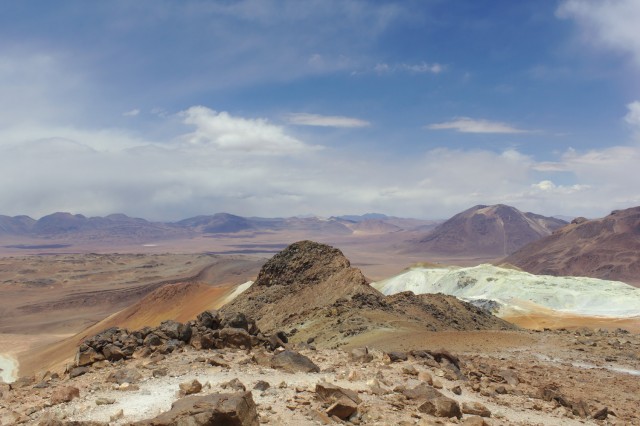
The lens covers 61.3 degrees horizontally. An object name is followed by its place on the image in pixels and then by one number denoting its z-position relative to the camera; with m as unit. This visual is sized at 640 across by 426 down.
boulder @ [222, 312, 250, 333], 13.78
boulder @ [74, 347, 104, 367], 11.76
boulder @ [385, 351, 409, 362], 11.69
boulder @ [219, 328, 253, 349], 12.13
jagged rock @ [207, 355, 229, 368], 10.16
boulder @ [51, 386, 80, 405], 8.53
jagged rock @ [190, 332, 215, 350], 12.02
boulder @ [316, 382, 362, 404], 7.91
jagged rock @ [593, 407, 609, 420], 10.48
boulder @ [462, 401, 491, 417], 8.78
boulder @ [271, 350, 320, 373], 10.05
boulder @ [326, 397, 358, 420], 7.55
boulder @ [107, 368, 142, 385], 9.43
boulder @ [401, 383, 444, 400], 8.75
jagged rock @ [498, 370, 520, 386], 11.89
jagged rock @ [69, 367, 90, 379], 10.84
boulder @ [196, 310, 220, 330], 13.71
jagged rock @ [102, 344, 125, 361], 11.59
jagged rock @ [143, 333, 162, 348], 12.02
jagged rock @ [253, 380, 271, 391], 8.61
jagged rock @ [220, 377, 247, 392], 8.40
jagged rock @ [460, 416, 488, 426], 7.93
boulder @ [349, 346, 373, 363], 11.50
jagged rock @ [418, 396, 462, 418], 8.24
